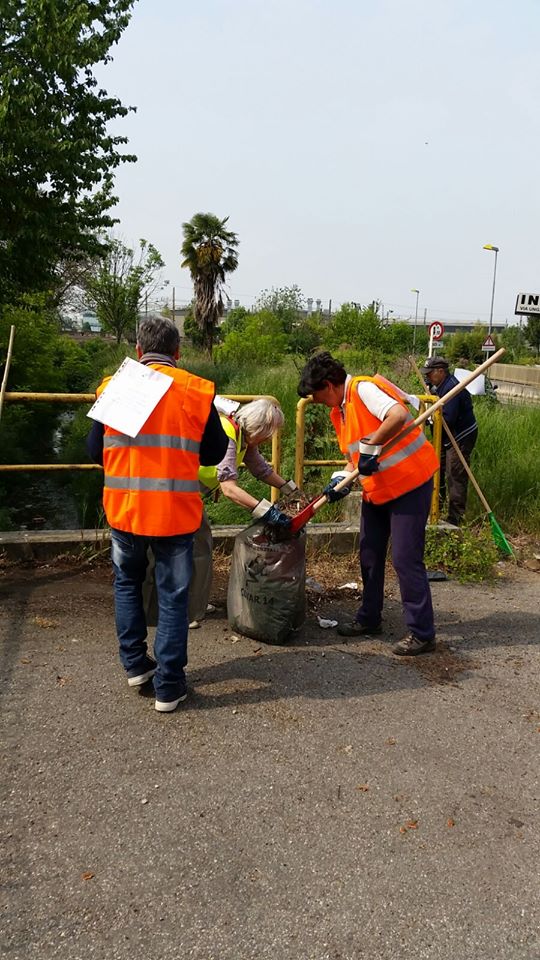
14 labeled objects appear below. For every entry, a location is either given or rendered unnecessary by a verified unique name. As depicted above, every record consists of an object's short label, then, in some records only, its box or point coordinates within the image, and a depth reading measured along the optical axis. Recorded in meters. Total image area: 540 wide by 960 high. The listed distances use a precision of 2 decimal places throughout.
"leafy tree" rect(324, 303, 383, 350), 37.31
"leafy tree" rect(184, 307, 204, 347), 41.20
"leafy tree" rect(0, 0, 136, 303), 9.12
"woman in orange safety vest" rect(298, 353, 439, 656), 3.65
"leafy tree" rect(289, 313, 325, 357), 38.17
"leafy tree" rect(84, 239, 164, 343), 36.09
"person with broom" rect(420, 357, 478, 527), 6.67
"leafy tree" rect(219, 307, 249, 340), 48.58
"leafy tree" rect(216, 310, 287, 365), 26.77
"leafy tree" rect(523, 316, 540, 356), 48.22
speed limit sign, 19.70
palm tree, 37.28
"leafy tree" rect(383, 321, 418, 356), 37.75
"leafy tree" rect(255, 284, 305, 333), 50.16
